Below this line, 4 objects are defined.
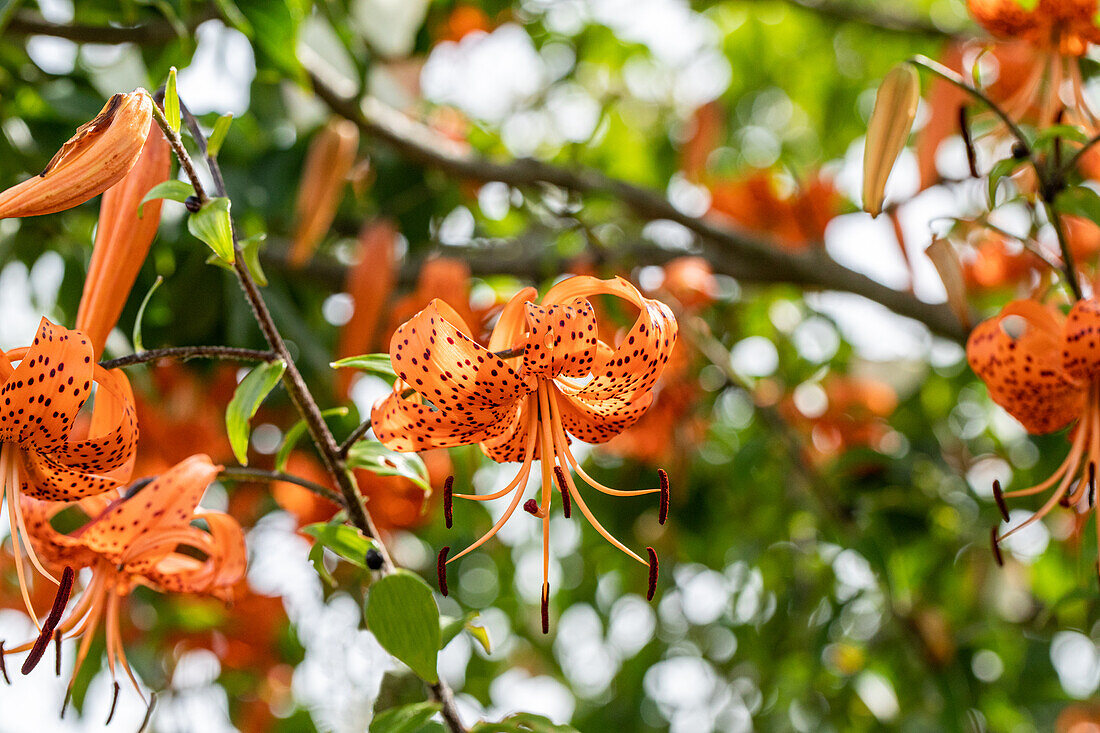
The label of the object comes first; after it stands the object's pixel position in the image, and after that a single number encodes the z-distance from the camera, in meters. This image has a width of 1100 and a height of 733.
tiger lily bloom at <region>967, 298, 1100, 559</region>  0.79
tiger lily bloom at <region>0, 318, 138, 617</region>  0.72
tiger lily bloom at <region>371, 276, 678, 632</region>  0.73
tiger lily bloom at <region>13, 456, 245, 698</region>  0.75
